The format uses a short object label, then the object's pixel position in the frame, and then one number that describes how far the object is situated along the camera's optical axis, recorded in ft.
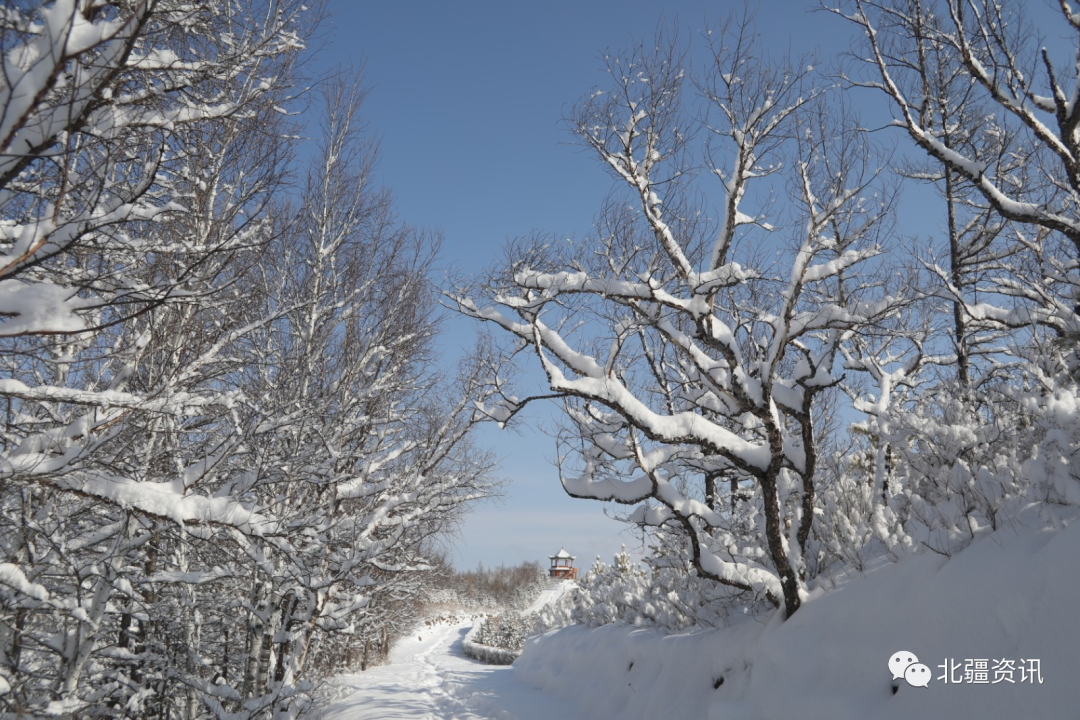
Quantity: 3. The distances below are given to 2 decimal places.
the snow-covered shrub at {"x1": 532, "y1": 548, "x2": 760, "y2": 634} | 25.38
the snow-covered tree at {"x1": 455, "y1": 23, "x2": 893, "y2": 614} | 19.20
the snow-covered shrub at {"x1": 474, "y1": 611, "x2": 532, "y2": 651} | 83.05
